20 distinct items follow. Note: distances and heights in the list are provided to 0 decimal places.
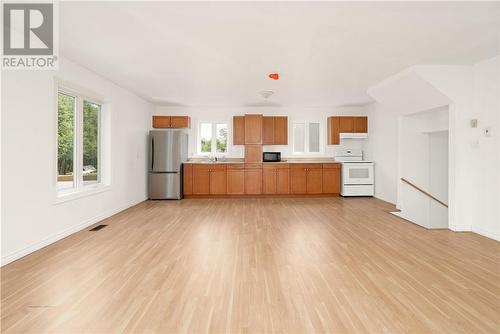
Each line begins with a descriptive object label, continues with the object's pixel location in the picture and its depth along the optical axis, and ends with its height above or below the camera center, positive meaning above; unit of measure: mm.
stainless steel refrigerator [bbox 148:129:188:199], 6980 -127
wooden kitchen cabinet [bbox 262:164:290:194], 7398 -502
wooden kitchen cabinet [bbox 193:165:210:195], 7297 -506
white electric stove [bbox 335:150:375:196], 7293 -458
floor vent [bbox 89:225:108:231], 4203 -1078
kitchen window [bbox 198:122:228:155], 7973 +663
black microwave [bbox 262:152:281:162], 7711 +106
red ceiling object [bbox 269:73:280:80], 4562 +1459
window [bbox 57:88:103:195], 4000 +288
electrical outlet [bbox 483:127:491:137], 3879 +436
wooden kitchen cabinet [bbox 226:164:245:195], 7352 -506
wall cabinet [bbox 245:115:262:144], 7523 +884
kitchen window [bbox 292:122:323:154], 8055 +686
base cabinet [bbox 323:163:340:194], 7418 -469
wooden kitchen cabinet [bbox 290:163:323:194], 7395 -473
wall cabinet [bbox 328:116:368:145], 7625 +1049
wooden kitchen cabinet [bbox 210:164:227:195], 7328 -506
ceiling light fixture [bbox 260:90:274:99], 5379 +1371
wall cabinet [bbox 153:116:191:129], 7465 +1085
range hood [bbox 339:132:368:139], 7555 +732
